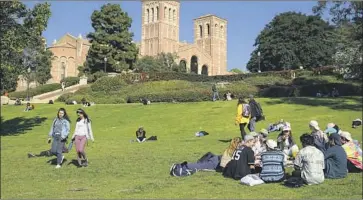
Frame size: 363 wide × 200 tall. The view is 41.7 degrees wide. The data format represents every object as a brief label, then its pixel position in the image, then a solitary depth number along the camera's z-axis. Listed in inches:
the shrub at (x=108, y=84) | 1908.2
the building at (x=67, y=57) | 3725.4
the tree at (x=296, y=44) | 2770.7
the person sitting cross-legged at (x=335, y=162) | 391.9
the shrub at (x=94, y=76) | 2324.6
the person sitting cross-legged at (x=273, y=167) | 382.0
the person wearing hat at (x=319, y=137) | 441.7
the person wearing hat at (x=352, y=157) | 419.5
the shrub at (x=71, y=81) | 2432.3
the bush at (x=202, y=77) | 2005.7
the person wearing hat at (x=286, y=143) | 488.6
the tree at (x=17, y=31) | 816.9
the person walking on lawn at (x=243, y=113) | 596.1
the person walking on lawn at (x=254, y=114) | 618.2
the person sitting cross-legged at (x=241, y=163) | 397.7
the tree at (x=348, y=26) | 1069.8
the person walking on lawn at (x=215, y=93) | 1383.6
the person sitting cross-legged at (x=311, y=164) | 369.4
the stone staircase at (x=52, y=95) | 1900.8
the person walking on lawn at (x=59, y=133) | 500.7
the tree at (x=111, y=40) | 2463.1
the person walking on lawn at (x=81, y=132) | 489.7
